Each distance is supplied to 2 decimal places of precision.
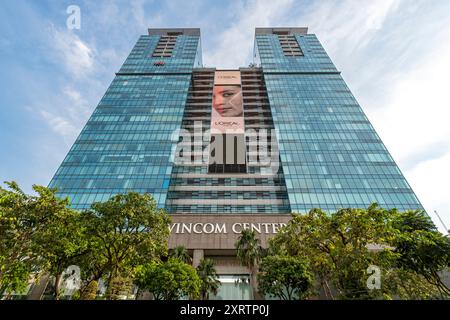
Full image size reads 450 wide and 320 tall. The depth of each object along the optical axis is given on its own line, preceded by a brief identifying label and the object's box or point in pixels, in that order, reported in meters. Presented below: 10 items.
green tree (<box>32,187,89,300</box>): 17.80
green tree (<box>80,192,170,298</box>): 20.66
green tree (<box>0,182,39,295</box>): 16.48
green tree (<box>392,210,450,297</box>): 18.55
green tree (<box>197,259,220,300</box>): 29.79
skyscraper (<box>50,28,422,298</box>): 47.72
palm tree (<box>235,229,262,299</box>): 30.12
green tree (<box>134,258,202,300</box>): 22.85
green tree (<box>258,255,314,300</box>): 23.09
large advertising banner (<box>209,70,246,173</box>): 63.84
